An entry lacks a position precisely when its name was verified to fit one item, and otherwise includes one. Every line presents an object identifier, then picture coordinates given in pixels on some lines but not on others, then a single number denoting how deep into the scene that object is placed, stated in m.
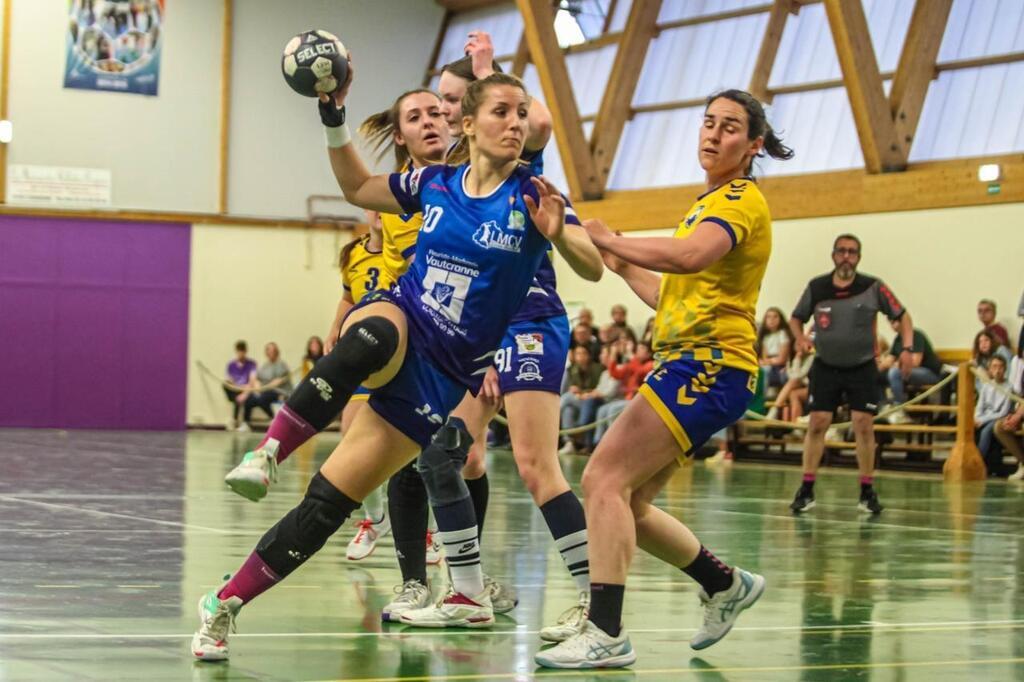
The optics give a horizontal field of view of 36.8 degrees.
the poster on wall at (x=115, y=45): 27.38
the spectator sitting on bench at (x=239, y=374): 27.91
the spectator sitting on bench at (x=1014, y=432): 16.20
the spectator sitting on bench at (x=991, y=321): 17.08
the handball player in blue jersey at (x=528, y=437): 5.29
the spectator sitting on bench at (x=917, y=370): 17.72
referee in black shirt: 11.45
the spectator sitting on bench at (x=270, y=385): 27.39
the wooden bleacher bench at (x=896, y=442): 17.42
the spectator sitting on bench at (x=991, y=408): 16.42
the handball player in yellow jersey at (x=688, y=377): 4.64
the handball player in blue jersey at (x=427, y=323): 4.38
